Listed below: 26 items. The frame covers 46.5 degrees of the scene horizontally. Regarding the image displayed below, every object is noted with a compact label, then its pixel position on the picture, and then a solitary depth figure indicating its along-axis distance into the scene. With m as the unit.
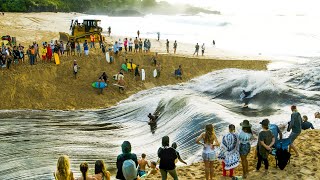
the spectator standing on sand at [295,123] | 10.77
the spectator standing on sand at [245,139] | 9.50
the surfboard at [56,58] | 28.15
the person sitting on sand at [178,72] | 30.34
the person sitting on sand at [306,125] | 14.13
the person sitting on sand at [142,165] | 11.54
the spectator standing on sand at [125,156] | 7.62
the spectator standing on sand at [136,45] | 33.22
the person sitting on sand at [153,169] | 11.63
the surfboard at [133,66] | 29.70
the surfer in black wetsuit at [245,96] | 21.45
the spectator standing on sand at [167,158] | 8.30
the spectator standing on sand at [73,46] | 30.31
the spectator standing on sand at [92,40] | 33.41
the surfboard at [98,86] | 27.03
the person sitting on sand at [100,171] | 7.26
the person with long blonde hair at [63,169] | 6.79
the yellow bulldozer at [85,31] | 35.13
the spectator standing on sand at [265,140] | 9.45
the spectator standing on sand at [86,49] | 30.17
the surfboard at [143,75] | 29.38
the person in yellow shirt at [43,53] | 28.25
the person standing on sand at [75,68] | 27.42
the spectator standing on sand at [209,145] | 9.25
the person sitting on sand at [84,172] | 7.02
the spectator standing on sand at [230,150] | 9.50
